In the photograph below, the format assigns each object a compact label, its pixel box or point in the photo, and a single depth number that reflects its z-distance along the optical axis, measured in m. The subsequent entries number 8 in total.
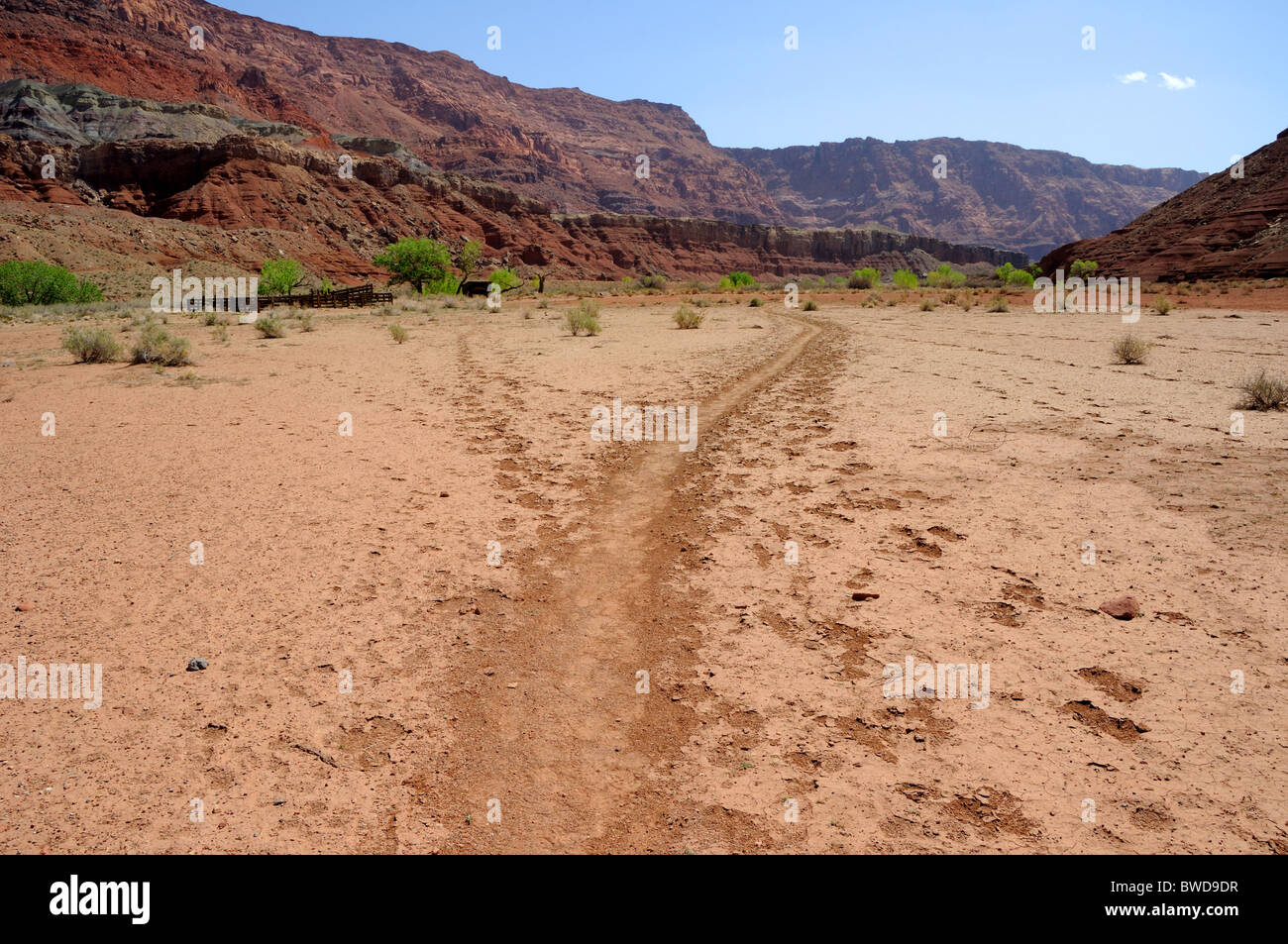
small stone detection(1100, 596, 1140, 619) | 4.47
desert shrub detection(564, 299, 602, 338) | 21.05
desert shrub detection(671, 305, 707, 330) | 22.95
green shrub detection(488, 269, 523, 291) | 54.54
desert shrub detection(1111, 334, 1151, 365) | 13.97
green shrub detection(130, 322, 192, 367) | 14.27
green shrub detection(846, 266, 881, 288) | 54.38
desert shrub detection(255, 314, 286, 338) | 20.41
